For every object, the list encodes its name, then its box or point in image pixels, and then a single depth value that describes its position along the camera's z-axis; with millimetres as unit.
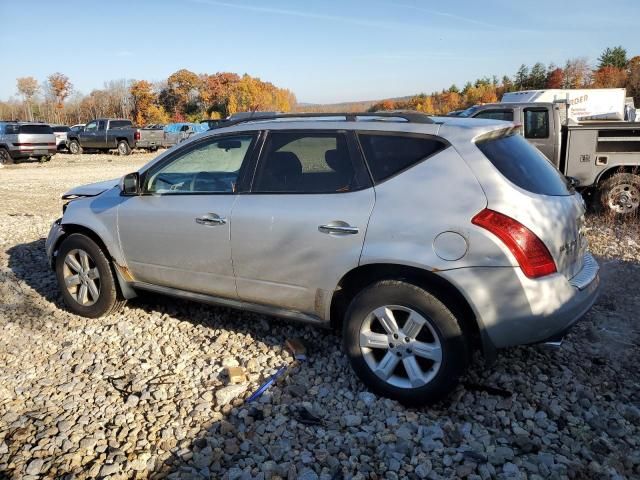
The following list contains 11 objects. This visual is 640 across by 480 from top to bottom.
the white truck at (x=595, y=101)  24422
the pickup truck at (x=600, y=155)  8367
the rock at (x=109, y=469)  2834
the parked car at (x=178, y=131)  29391
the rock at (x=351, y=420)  3213
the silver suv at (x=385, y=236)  3029
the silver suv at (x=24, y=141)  21953
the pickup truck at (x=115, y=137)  27531
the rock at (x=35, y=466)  2850
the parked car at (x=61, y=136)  30484
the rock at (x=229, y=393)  3496
